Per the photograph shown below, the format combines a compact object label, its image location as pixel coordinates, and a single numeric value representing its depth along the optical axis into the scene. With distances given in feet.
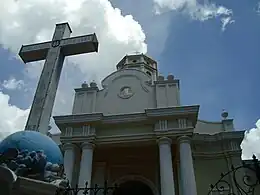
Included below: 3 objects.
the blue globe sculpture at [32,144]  12.59
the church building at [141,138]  39.37
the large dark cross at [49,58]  21.83
